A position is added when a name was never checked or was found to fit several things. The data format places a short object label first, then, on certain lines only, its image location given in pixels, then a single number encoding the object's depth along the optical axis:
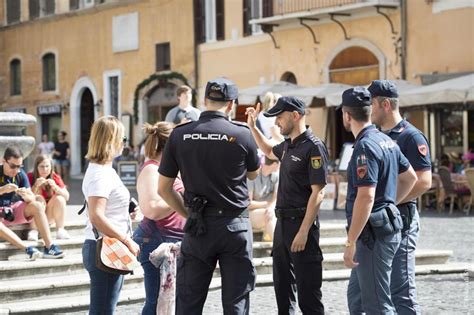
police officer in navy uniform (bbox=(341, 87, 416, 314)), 6.46
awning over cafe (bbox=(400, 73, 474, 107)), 20.91
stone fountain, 11.80
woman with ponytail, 7.47
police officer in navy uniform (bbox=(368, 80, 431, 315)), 6.98
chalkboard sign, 27.39
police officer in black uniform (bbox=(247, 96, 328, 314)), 7.42
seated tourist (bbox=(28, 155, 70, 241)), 11.37
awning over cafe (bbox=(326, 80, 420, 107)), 23.60
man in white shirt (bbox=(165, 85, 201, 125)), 11.88
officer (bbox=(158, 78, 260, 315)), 6.50
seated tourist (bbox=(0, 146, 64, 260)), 10.74
